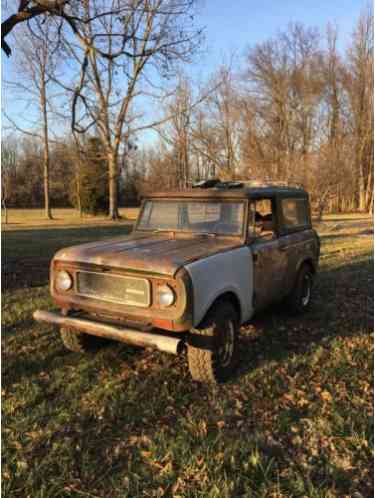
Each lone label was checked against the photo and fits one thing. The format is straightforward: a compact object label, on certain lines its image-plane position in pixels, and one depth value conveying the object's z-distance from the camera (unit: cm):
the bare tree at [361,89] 3616
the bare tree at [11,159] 3946
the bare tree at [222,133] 2562
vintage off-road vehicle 330
